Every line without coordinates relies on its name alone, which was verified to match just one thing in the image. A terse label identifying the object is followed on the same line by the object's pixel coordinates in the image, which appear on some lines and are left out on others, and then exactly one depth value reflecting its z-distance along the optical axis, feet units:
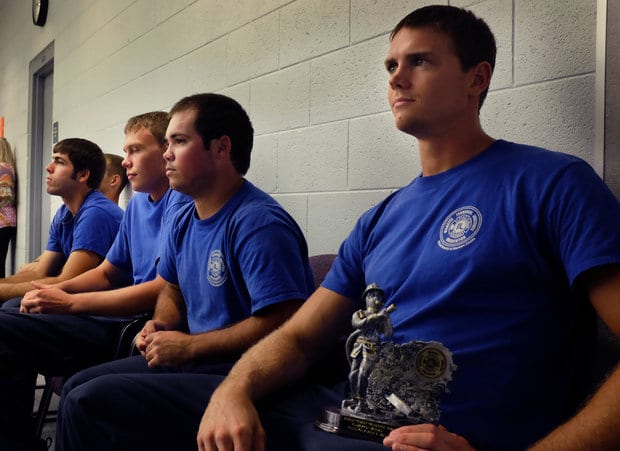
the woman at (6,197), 18.10
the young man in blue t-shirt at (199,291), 4.04
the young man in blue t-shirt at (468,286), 3.11
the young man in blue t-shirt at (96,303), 6.61
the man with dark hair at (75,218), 9.00
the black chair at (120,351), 6.56
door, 18.72
